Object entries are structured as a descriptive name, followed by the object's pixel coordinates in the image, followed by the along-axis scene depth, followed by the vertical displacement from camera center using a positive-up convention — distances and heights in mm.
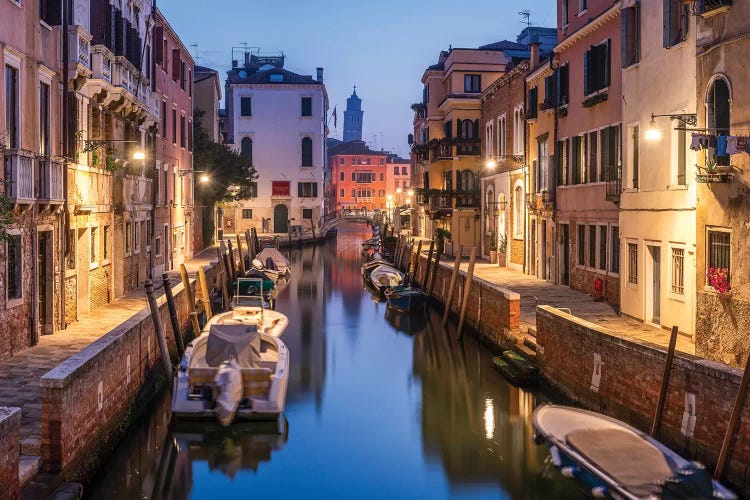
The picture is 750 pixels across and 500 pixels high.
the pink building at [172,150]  25219 +2618
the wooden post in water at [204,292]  19814 -1411
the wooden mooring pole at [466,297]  19906 -1530
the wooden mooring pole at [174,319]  14984 -1522
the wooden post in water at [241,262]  33097 -1193
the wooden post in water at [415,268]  31422 -1358
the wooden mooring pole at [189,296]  18203 -1321
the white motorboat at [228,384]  11945 -2090
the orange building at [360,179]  99938 +5740
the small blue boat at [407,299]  25594 -1992
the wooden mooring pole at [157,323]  13281 -1381
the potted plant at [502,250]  29031 -678
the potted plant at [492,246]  30875 -578
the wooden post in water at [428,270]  27530 -1235
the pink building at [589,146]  18234 +1859
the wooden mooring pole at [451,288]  21627 -1419
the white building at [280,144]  57938 +5654
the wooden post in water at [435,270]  25625 -1180
